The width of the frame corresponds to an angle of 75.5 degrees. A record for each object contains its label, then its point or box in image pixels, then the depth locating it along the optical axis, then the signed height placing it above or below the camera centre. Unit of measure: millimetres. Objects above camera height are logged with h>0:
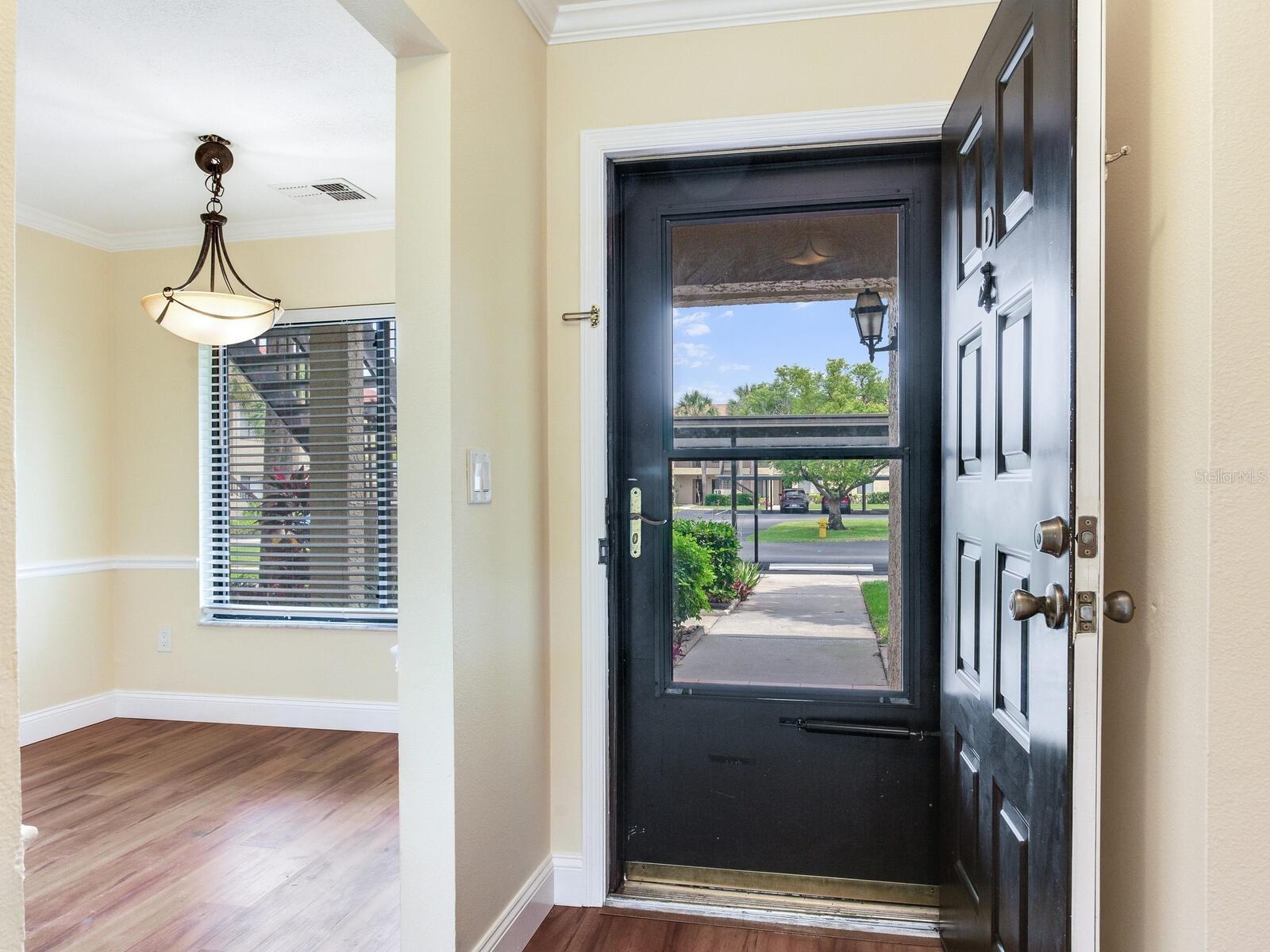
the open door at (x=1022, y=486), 1170 -18
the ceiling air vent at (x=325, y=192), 3557 +1267
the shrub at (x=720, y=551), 2342 -215
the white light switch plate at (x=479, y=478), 1763 -4
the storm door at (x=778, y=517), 2238 -116
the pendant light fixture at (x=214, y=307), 2918 +616
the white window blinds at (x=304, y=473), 3988 +20
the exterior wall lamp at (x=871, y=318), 2250 +433
